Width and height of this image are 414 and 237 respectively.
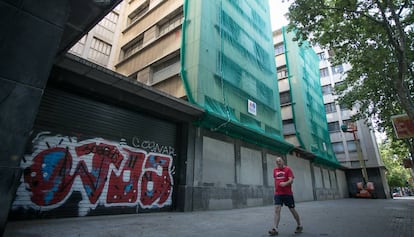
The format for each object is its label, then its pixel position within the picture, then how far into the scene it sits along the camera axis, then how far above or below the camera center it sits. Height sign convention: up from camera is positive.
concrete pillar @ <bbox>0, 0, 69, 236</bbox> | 3.04 +1.72
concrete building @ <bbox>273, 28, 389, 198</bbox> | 26.72 +7.48
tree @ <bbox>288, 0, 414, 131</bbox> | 7.47 +6.89
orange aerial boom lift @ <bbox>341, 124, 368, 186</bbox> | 26.12 +5.98
